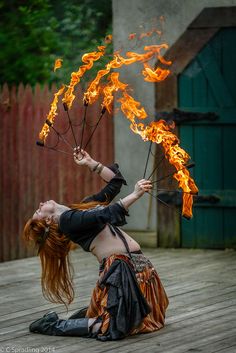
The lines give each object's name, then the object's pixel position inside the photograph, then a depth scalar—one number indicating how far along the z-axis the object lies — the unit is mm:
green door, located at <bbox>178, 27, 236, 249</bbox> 12602
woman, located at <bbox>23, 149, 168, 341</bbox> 8094
